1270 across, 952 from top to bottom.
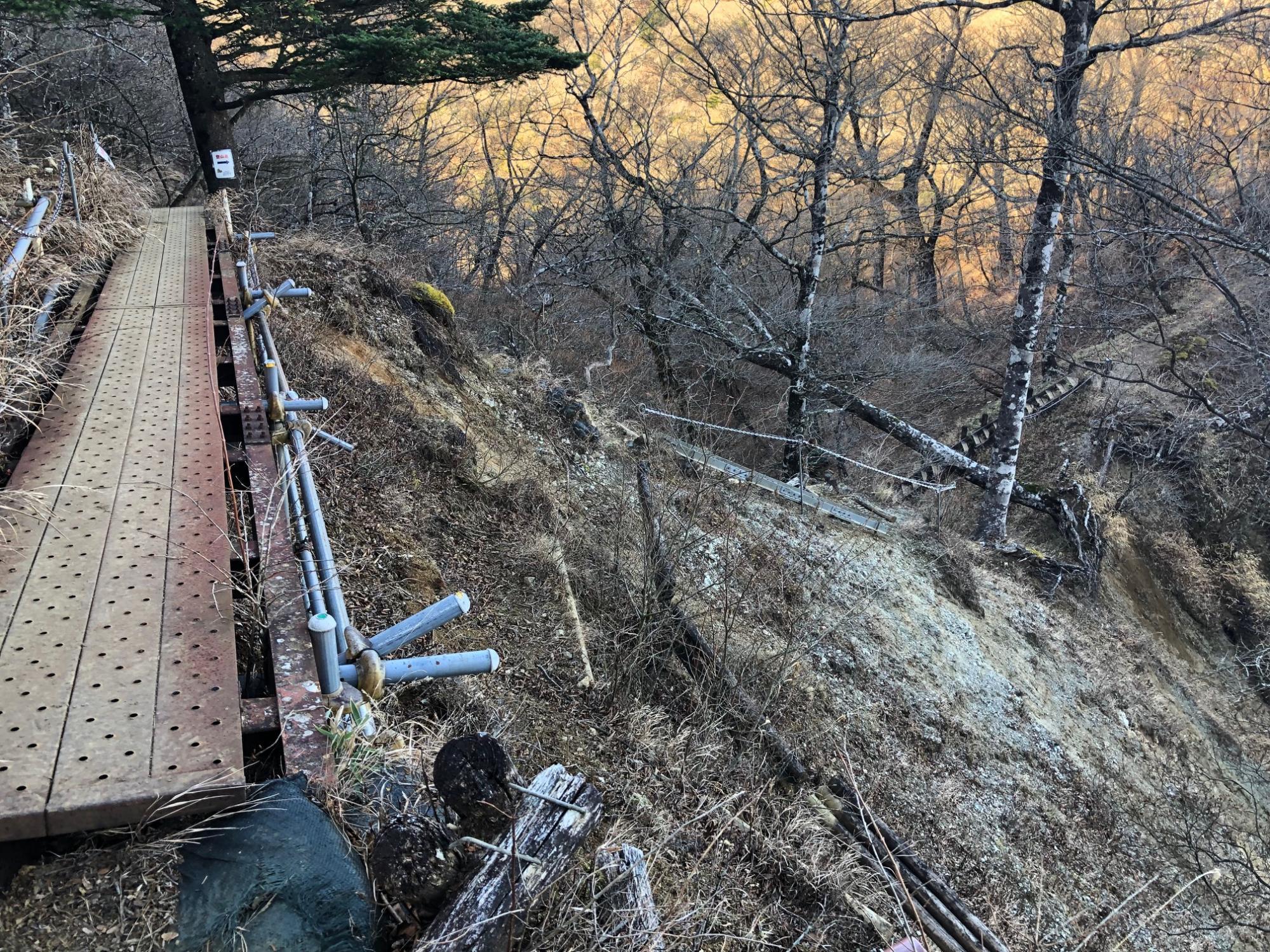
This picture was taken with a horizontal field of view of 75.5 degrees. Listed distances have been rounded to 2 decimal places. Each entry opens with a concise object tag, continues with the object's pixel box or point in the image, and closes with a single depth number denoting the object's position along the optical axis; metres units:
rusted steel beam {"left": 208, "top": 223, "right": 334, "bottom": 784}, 2.65
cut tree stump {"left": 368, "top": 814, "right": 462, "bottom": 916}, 2.36
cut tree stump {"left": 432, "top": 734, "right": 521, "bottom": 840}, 2.47
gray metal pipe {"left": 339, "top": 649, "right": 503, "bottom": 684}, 2.89
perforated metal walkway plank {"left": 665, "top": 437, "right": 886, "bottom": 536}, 11.62
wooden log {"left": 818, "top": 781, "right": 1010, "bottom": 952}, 5.65
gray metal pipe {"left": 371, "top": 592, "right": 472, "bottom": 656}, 2.96
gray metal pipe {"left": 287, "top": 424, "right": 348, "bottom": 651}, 3.19
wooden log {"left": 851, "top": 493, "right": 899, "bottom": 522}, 12.65
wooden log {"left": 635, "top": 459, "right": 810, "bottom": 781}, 6.43
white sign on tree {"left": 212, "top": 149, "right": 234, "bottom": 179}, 11.70
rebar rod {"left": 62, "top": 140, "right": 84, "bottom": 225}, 8.19
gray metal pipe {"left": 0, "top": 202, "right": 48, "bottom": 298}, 5.29
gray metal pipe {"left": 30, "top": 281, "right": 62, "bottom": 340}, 5.35
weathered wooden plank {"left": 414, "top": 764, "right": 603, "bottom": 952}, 2.31
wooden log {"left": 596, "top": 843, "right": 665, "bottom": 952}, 2.75
